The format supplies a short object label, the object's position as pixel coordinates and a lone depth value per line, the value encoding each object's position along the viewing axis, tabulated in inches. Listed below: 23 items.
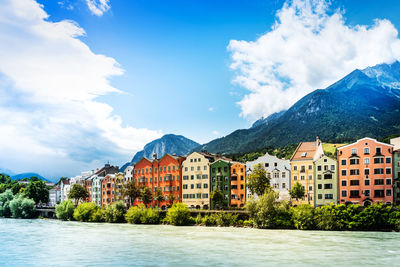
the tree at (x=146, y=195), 3779.5
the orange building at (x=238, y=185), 3516.2
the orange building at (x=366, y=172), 2898.6
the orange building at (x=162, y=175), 3939.5
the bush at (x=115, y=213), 3449.8
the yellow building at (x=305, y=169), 3193.9
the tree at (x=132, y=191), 3833.7
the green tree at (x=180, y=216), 3046.3
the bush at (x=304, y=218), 2618.1
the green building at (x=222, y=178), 3590.1
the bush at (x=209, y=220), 2970.0
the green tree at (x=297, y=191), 3068.4
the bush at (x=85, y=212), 3634.4
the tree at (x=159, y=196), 3793.3
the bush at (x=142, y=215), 3250.5
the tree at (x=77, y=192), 4756.9
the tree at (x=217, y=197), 3385.8
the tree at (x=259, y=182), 3046.3
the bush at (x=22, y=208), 4217.5
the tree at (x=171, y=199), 3816.4
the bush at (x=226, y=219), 2886.3
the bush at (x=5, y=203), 4370.1
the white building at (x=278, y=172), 3314.5
